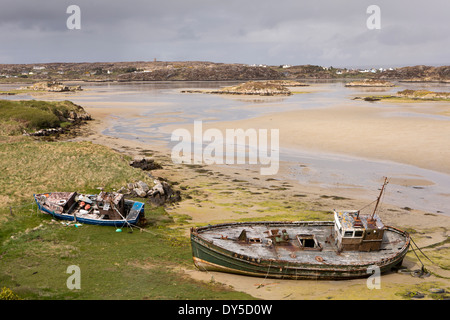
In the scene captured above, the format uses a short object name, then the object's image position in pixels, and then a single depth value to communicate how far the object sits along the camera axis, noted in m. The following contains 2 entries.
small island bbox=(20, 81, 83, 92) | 145.20
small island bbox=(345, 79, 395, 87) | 174.23
